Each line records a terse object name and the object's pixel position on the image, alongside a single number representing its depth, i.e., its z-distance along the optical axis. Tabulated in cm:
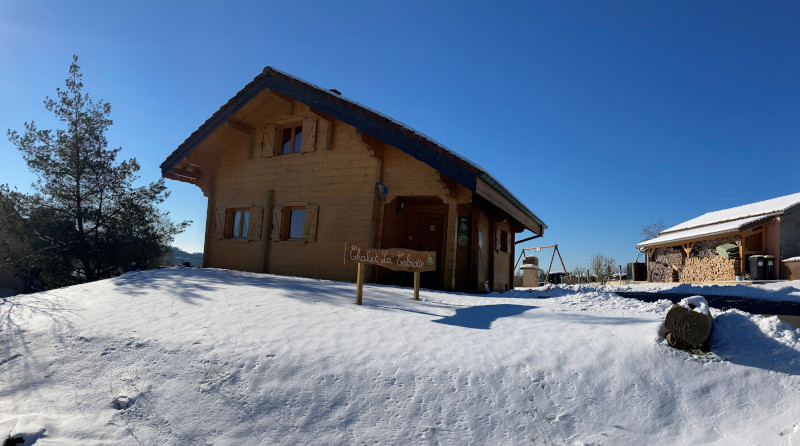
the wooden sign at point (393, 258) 658
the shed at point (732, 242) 1698
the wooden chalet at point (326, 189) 982
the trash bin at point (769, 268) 1655
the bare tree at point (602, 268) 2655
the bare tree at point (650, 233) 4106
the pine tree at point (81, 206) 1580
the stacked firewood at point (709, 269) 1738
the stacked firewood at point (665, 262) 2155
